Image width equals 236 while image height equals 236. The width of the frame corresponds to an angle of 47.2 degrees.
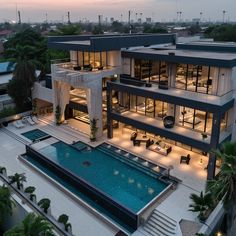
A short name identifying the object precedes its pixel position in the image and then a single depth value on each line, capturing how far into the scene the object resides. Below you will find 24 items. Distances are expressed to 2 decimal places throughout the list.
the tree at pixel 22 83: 34.91
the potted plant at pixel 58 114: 32.38
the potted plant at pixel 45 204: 18.09
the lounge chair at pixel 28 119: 34.22
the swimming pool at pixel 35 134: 30.38
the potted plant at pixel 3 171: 22.68
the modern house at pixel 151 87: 22.25
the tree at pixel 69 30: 61.84
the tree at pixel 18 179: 20.74
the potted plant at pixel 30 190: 19.68
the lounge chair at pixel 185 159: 23.61
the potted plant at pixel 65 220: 16.66
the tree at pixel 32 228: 13.77
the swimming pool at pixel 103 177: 18.88
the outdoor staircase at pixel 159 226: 17.08
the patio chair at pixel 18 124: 33.31
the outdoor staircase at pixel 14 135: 29.84
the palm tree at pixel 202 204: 17.19
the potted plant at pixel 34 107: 36.45
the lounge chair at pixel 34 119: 34.80
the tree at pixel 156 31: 85.39
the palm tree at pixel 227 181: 13.97
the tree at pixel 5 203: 16.48
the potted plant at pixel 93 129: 28.20
